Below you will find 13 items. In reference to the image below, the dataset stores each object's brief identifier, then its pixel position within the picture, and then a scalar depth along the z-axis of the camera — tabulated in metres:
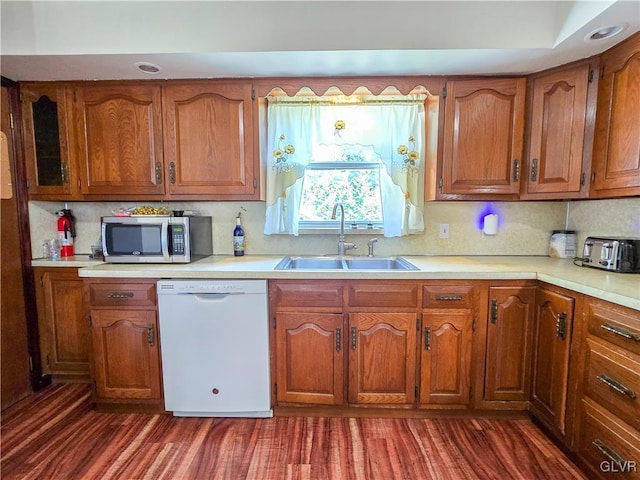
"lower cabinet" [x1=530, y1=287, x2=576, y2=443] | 1.63
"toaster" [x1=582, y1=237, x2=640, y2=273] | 1.75
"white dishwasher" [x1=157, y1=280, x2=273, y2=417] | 1.89
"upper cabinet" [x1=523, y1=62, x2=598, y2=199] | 1.87
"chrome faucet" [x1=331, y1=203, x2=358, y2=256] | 2.38
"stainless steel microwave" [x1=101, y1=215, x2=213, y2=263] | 2.07
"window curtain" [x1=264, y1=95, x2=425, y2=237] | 2.35
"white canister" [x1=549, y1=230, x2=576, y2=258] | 2.30
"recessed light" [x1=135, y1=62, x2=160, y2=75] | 1.89
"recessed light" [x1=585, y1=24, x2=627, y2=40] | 1.54
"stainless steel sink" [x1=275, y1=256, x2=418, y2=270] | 2.36
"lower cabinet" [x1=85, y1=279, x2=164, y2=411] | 1.93
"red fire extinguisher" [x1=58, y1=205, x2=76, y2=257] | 2.43
